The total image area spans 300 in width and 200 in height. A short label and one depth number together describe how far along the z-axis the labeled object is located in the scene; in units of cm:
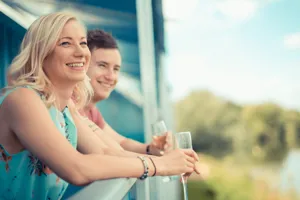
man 194
